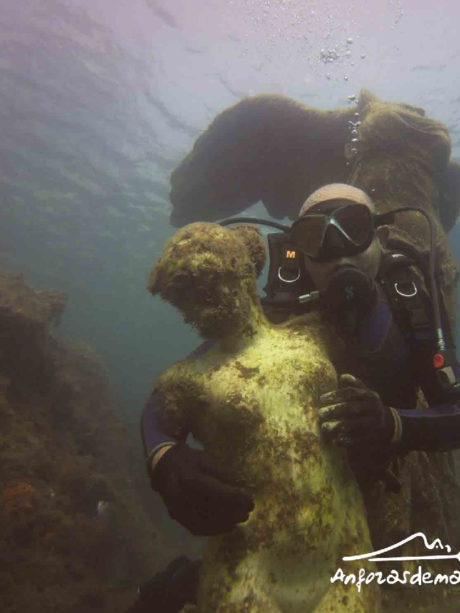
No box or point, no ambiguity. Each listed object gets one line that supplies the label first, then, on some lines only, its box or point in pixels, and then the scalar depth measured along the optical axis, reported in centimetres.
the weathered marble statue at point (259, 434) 66
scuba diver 71
